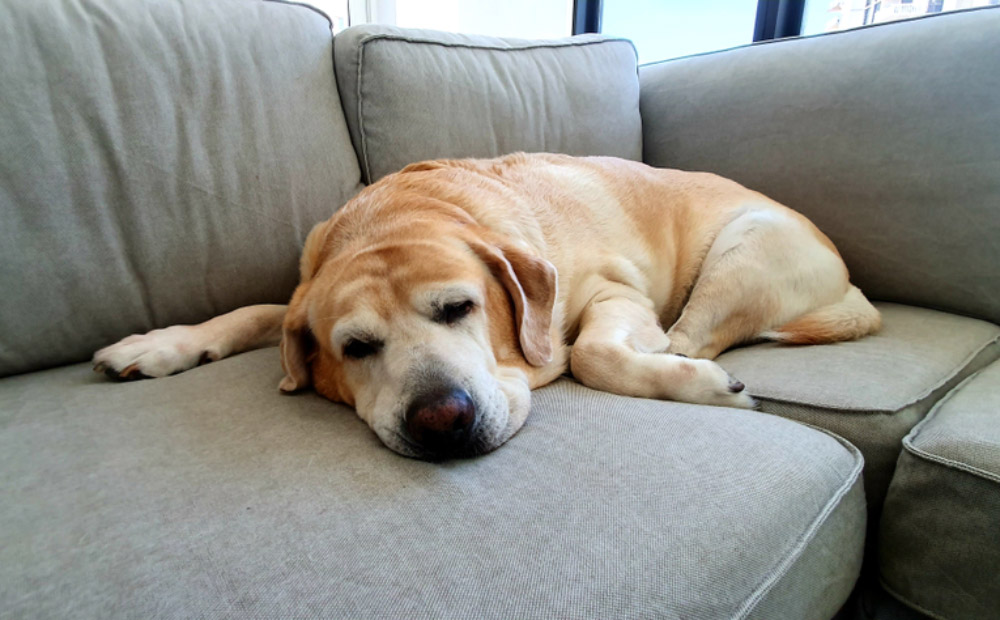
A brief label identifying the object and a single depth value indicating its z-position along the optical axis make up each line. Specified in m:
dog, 0.45
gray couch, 0.31
